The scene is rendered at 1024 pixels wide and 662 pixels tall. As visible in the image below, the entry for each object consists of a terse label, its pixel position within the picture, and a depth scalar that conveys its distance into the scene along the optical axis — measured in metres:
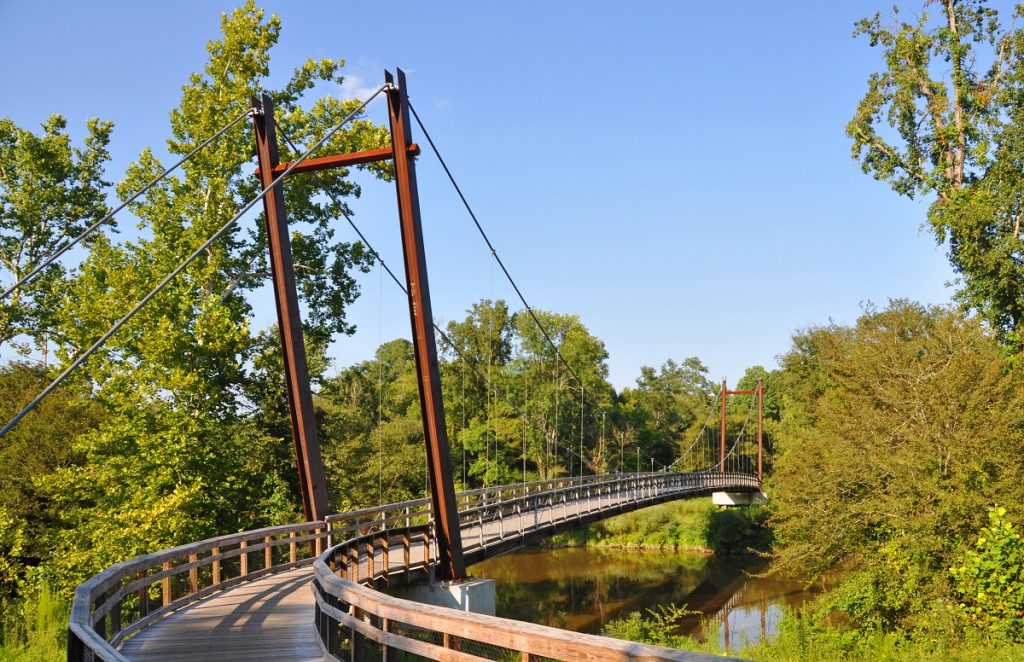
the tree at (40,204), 23.20
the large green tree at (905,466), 17.56
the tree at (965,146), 22.30
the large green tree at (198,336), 17.20
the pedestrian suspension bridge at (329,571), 4.46
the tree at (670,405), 62.42
